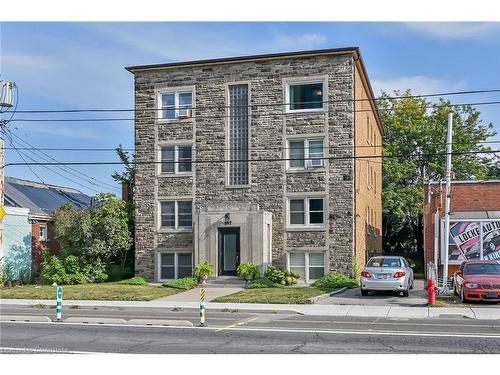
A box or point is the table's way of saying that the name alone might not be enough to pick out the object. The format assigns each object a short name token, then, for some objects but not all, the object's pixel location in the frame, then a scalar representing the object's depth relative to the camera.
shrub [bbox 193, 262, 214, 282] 30.45
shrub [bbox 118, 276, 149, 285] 30.97
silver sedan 23.86
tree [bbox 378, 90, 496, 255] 48.72
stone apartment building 30.89
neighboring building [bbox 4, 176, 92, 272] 36.56
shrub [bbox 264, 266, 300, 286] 29.81
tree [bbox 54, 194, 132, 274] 32.50
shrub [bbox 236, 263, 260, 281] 29.92
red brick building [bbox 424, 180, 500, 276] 29.05
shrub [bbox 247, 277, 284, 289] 28.67
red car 21.42
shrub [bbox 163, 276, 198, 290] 28.77
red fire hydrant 21.30
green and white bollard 17.42
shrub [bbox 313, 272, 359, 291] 28.45
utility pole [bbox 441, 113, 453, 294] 23.66
